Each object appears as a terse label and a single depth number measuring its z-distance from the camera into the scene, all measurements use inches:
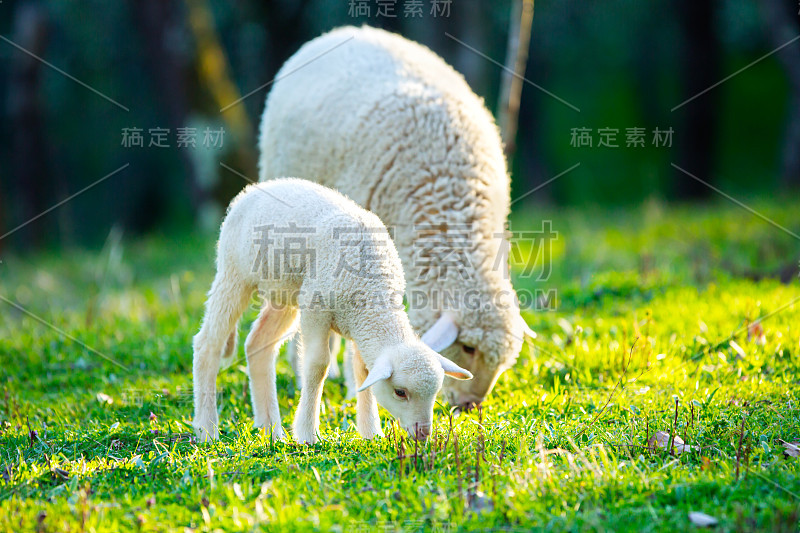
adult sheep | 368.5
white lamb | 280.4
